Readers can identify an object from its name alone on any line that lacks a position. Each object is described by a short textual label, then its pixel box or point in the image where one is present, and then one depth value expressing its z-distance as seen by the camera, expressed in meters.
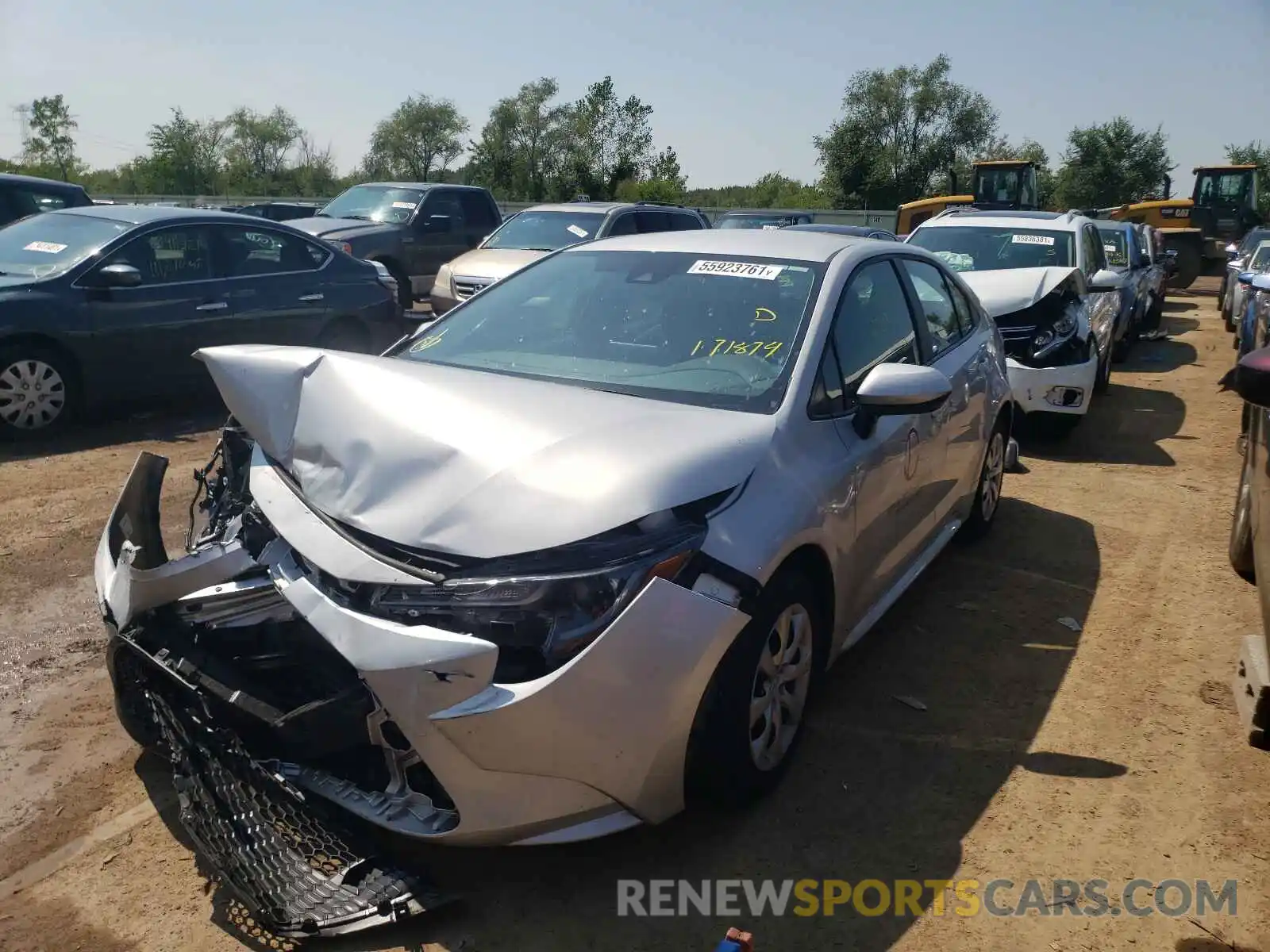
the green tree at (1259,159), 53.91
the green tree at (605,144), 52.25
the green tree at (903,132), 58.06
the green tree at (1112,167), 54.78
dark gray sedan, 7.36
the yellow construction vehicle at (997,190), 27.67
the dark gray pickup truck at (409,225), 14.28
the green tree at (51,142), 56.50
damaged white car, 8.23
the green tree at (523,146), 56.47
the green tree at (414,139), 67.38
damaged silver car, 2.59
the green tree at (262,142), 65.19
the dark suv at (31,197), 11.25
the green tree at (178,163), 58.28
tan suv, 11.55
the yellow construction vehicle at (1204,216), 24.83
